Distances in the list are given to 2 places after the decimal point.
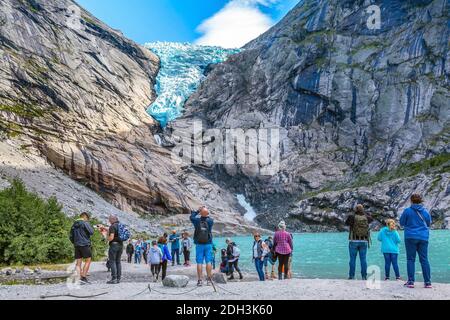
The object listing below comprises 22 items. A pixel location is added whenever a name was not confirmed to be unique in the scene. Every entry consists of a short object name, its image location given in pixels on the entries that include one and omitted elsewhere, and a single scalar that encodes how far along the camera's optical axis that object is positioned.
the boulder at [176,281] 13.71
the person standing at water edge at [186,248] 29.23
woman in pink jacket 17.17
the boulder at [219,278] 15.39
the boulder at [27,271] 21.08
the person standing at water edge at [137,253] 36.47
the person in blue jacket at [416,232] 11.91
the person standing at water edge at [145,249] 35.97
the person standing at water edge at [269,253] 20.06
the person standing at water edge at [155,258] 19.92
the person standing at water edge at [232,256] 22.52
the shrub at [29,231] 23.89
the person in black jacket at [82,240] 15.11
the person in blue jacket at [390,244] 15.59
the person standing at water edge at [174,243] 30.19
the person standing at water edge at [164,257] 19.48
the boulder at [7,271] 20.33
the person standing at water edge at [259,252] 19.77
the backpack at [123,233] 14.85
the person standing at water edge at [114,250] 14.84
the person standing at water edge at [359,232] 15.38
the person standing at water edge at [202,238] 13.94
